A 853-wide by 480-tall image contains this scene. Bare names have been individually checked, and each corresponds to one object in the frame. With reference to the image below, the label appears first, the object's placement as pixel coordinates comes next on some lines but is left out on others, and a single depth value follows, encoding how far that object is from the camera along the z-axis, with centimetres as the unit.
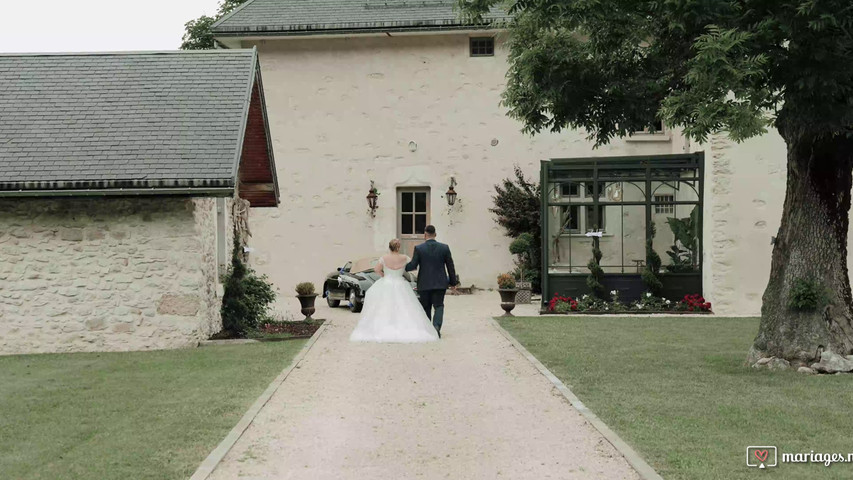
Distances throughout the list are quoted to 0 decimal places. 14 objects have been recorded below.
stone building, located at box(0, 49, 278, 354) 1427
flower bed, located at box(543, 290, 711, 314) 2027
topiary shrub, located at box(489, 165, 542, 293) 2658
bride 1495
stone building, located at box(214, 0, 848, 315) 2759
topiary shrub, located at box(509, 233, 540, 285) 2514
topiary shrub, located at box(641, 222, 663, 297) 2052
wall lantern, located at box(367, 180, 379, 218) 2747
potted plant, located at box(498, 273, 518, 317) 1934
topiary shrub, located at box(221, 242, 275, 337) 1638
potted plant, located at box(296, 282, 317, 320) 1867
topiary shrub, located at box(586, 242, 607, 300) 2073
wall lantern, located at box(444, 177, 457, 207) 2733
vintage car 2148
